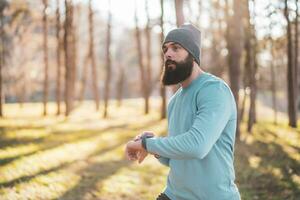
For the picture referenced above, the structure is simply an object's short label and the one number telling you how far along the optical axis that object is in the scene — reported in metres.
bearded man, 3.16
